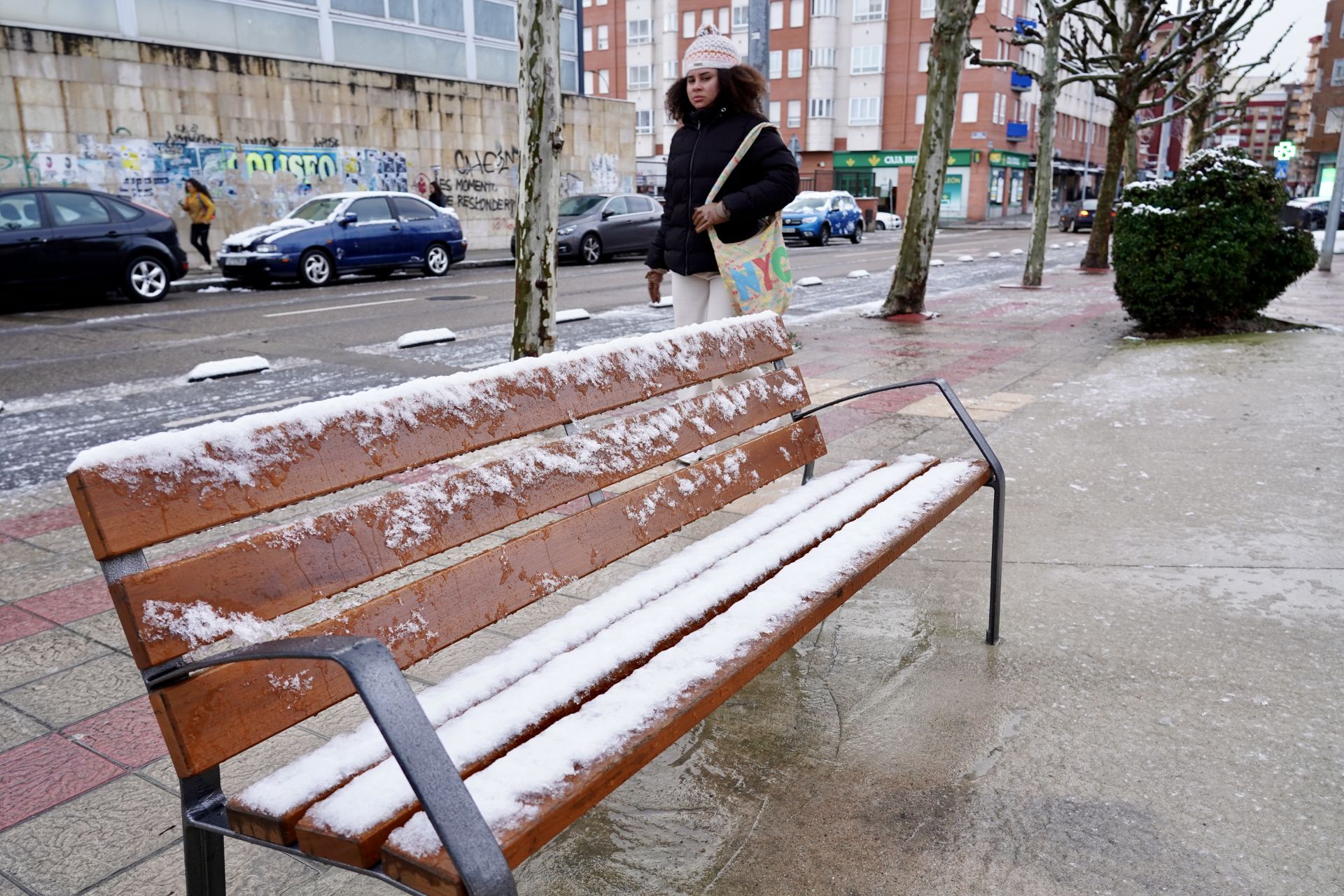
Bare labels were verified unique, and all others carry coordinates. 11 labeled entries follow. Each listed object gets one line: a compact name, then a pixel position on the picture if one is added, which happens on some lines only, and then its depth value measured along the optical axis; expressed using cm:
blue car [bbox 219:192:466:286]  1698
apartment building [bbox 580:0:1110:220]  6206
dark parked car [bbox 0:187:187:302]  1351
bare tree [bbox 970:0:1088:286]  1578
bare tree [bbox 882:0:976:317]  1123
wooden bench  158
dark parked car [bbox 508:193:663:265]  2262
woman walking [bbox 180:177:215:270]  2027
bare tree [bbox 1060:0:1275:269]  1786
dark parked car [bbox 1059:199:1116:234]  4156
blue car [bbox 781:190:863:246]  3262
